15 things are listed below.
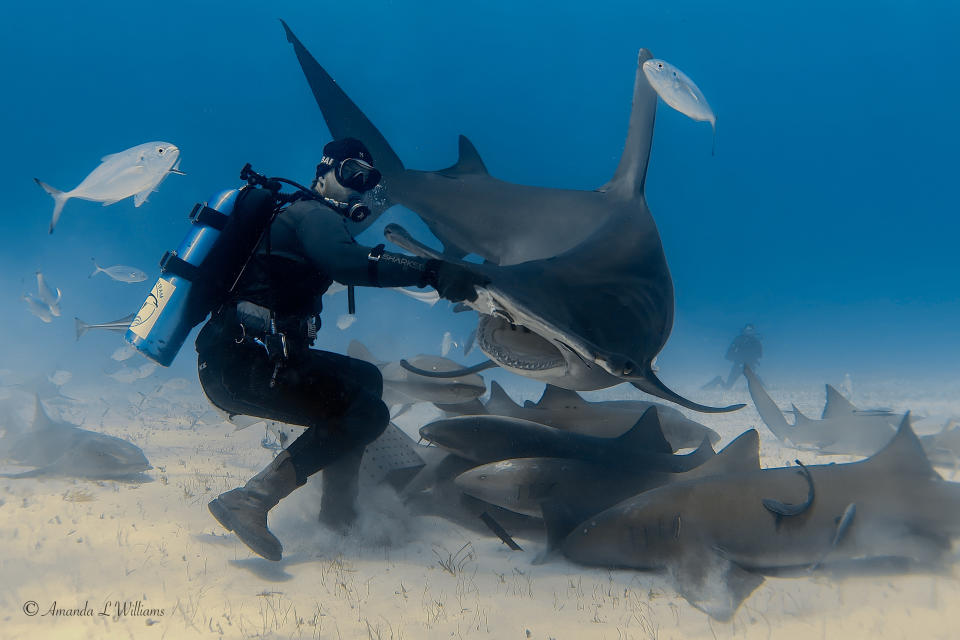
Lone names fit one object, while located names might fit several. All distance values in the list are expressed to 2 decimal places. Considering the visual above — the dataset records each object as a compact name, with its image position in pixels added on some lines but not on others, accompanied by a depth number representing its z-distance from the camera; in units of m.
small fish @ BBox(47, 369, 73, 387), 13.27
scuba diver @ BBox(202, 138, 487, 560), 2.97
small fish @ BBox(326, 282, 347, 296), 3.61
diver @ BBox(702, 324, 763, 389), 17.20
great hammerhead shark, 2.48
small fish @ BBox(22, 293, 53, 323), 10.09
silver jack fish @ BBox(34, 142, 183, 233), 6.24
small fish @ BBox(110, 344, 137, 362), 12.58
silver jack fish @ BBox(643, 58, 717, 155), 5.05
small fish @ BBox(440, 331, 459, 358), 13.09
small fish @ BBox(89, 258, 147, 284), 9.68
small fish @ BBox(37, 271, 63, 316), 9.51
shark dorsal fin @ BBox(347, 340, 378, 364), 7.41
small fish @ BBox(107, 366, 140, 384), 11.81
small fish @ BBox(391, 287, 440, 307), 8.26
